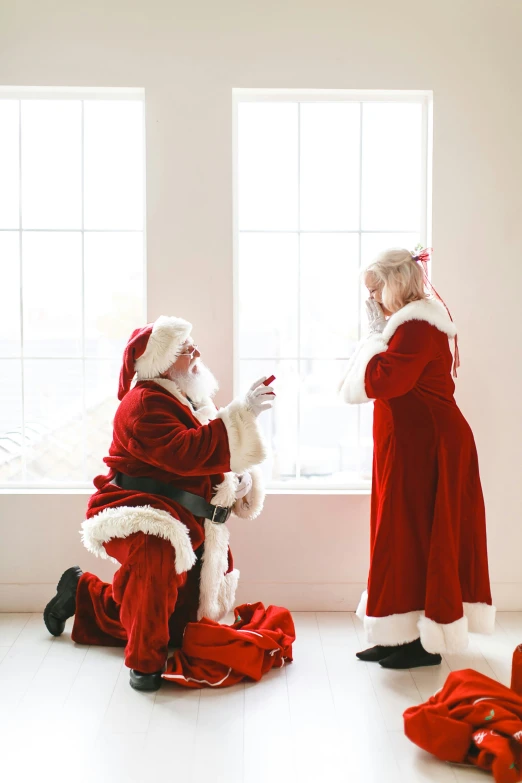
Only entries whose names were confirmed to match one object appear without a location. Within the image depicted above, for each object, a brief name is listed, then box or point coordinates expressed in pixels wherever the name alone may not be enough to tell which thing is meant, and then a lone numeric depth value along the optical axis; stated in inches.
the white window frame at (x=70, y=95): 139.0
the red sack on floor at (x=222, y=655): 110.8
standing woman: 112.3
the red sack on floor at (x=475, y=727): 87.4
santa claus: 110.5
